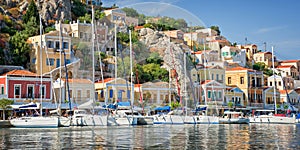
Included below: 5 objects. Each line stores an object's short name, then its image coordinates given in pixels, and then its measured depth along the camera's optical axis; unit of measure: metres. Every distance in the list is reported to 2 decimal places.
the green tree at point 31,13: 81.62
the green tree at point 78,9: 97.75
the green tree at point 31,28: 74.96
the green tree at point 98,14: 95.36
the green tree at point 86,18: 89.31
